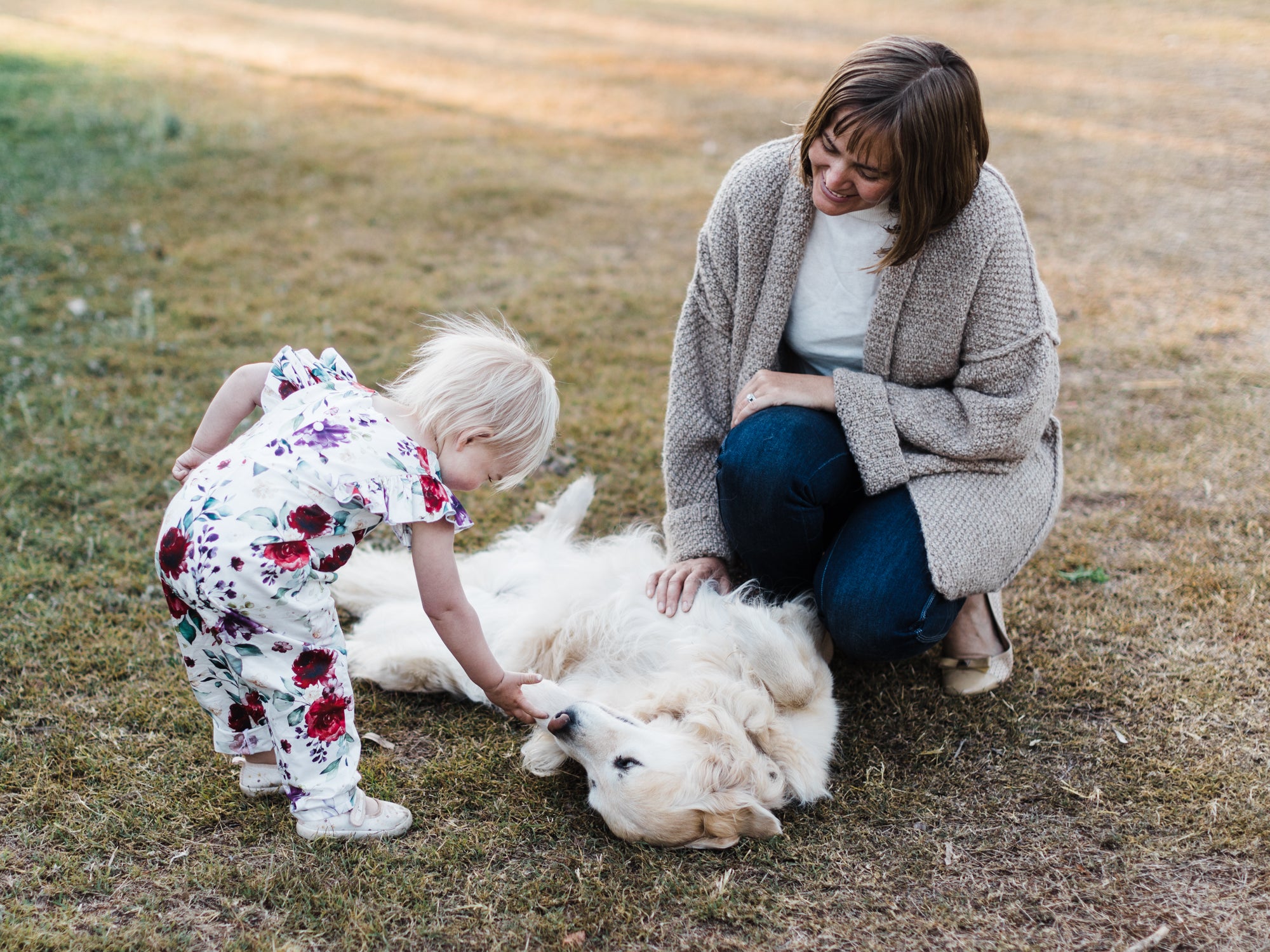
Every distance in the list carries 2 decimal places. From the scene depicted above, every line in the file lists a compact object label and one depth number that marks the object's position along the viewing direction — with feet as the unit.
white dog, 6.96
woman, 7.30
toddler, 6.23
